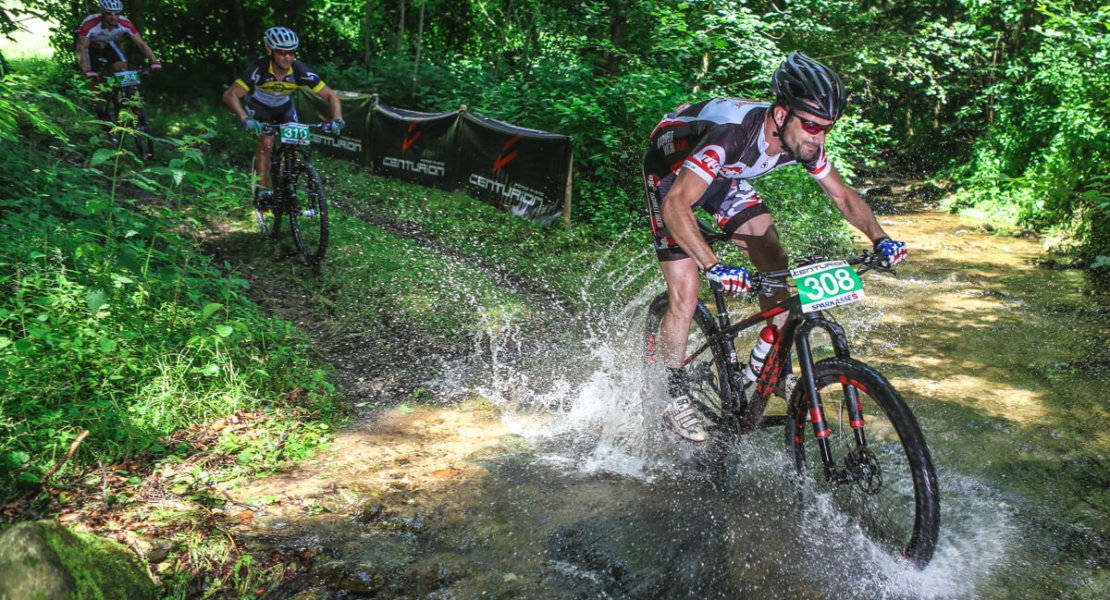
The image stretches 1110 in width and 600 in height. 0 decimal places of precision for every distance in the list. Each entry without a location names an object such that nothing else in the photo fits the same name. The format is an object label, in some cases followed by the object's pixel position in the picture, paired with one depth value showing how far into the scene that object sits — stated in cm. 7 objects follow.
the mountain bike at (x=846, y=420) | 271
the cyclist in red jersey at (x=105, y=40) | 971
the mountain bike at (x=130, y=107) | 985
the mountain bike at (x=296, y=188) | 674
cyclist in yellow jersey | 675
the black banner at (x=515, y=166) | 975
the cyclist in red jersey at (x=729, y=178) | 322
